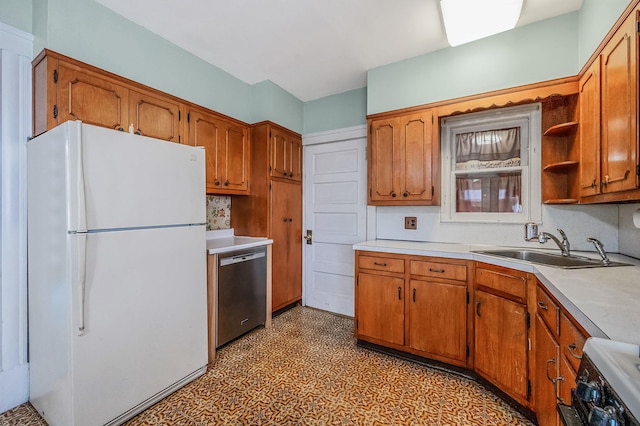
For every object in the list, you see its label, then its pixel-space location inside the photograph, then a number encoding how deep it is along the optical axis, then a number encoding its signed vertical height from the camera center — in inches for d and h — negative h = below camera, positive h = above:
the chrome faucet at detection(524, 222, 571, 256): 78.4 -7.3
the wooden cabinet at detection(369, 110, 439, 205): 101.1 +20.0
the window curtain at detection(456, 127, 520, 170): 98.7 +23.6
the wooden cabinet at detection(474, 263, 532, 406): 67.9 -31.1
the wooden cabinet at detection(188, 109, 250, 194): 104.2 +25.7
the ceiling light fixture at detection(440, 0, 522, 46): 73.1 +54.5
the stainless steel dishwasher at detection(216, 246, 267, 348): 98.2 -31.0
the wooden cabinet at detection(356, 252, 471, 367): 84.2 -30.3
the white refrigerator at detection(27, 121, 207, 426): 57.6 -14.3
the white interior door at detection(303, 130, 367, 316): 131.5 -2.7
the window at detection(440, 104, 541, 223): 94.7 +16.9
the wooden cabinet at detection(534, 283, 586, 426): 43.0 -26.2
